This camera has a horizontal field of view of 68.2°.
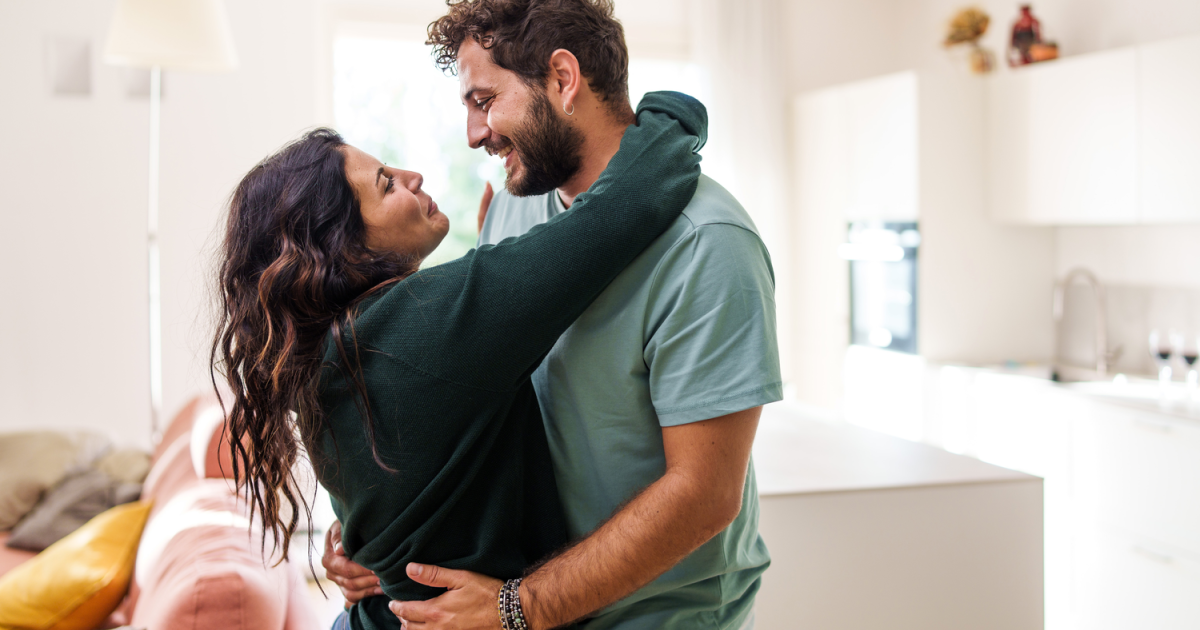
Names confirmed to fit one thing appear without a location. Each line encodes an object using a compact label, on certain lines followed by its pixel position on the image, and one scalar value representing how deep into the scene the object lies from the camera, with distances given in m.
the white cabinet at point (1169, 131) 3.29
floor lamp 3.50
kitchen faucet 4.01
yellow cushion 2.21
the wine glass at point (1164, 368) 3.42
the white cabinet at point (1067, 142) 3.60
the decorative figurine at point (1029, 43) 4.11
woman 1.07
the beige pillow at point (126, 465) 3.46
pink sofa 1.82
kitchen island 1.84
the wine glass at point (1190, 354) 3.39
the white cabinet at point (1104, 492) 3.04
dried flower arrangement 4.30
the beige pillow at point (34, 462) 3.26
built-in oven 4.38
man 1.10
